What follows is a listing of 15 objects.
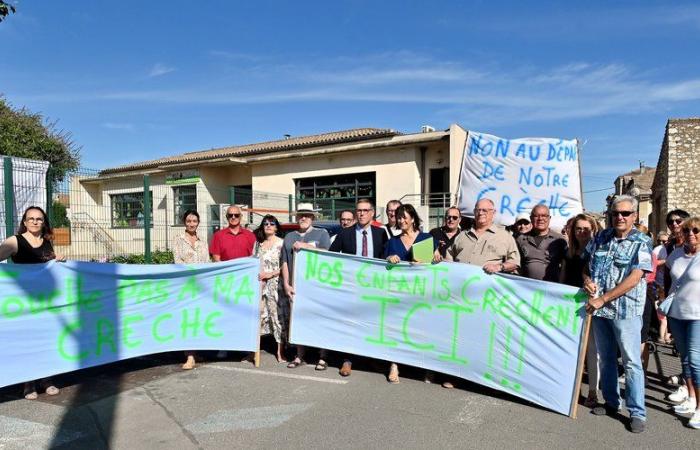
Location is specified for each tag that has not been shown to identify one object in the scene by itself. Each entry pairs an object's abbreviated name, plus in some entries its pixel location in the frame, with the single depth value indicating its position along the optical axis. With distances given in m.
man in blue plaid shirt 3.63
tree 16.11
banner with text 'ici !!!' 4.00
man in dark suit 5.26
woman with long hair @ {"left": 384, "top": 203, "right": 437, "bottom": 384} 4.88
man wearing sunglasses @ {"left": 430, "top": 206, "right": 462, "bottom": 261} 5.84
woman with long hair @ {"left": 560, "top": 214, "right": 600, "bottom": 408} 4.14
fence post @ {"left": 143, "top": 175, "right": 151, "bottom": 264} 8.54
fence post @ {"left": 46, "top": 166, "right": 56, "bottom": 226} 6.84
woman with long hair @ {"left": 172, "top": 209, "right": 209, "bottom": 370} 5.54
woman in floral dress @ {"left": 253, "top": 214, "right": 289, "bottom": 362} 5.43
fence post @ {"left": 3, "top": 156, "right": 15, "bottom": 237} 6.24
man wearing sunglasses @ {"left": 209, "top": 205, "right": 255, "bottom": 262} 5.75
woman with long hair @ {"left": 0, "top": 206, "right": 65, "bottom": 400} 4.25
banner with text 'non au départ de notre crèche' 5.75
